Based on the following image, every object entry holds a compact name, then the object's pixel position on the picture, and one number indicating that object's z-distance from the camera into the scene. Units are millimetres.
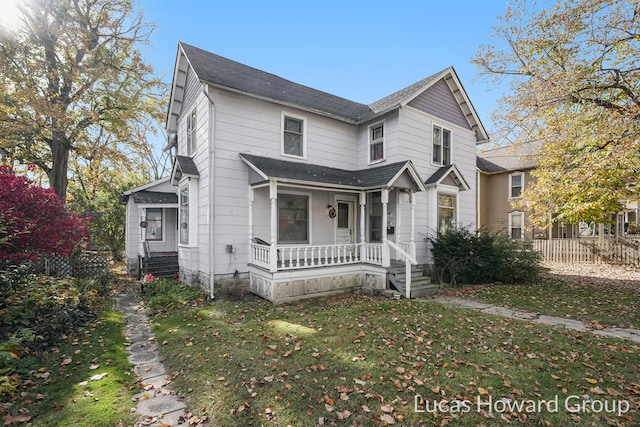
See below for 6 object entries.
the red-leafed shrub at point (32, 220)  6695
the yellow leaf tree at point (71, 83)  14945
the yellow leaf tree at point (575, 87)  9078
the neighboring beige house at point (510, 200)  22438
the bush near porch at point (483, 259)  11406
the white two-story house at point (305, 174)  9414
